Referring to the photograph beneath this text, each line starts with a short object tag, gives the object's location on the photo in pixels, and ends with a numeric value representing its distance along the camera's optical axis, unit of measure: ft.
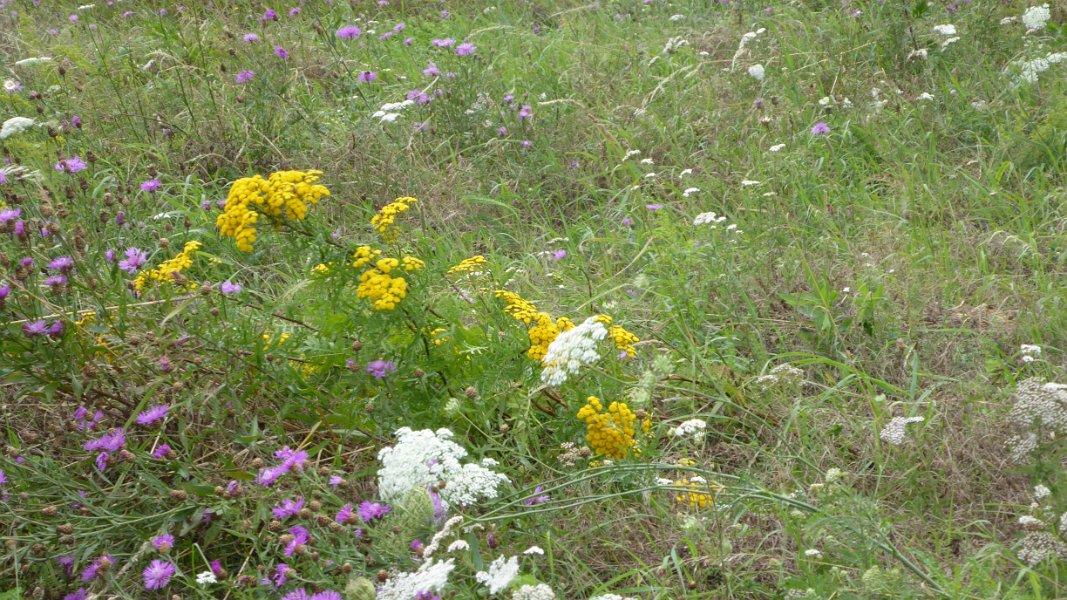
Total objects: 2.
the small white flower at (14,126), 12.09
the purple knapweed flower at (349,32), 16.81
